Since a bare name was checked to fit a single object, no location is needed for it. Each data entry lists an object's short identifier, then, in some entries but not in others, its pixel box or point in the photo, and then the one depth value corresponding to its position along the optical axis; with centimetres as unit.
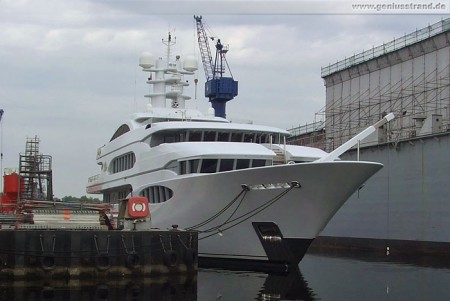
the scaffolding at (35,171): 5306
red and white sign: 2617
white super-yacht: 2659
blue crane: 5816
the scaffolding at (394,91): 4142
